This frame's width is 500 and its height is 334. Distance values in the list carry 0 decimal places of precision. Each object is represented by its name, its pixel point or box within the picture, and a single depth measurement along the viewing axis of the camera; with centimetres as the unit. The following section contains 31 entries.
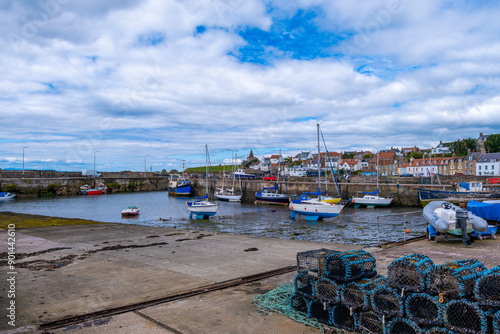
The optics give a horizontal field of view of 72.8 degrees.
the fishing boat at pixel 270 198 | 4947
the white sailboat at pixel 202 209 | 3356
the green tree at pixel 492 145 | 10541
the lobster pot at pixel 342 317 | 571
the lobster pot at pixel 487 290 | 462
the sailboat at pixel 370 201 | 4500
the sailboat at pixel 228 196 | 5862
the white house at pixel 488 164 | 7494
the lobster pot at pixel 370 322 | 532
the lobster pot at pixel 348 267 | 598
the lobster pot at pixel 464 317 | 450
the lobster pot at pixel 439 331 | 461
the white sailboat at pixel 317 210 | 3068
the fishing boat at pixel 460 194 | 3199
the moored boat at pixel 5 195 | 6199
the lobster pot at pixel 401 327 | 491
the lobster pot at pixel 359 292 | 552
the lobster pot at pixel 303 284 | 635
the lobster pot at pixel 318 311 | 598
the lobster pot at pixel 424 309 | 479
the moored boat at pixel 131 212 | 3738
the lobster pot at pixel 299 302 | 640
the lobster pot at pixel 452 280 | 485
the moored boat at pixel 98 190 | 7669
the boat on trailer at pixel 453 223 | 1291
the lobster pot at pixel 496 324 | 435
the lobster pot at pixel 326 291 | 587
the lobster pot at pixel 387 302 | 515
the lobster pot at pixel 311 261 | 639
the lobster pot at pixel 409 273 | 519
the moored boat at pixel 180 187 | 7456
